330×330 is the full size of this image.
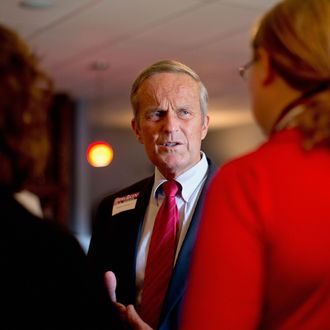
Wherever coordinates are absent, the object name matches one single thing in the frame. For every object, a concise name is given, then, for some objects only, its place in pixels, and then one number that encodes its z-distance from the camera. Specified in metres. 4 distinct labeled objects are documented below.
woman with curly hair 1.23
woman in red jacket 1.23
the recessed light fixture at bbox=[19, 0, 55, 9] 3.48
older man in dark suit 1.70
